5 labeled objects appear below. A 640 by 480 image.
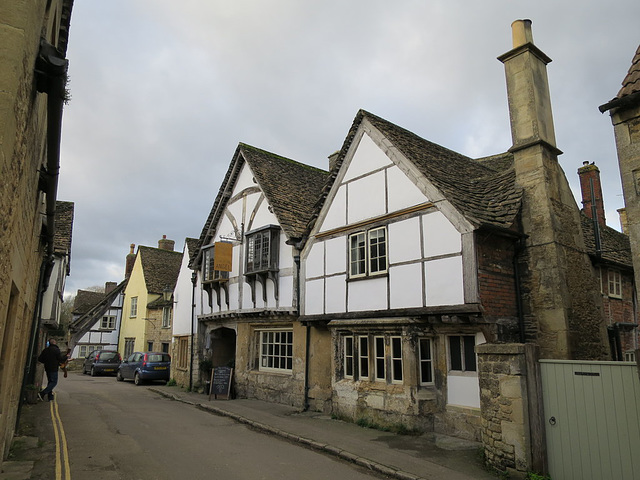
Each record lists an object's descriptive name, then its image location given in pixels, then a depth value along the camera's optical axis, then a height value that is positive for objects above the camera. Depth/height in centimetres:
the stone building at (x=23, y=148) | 372 +199
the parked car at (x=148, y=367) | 2245 -143
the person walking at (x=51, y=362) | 1416 -74
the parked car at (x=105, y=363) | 2805 -152
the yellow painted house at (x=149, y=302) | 2989 +241
